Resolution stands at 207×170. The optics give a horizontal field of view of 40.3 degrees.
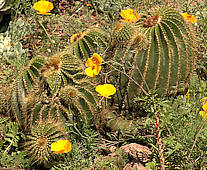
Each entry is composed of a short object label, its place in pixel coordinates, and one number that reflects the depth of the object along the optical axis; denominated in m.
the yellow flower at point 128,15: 3.38
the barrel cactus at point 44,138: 2.66
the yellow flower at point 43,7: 3.60
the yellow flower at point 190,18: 3.56
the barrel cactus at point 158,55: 2.96
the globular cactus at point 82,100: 2.68
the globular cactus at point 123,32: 2.93
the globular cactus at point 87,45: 3.22
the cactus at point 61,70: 2.70
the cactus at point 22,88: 2.88
